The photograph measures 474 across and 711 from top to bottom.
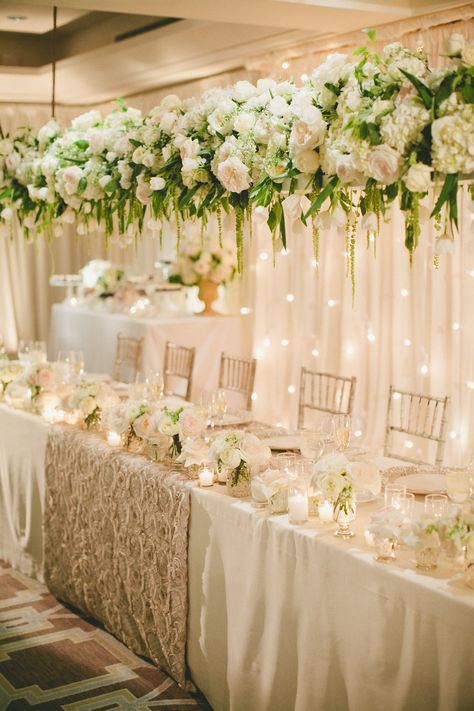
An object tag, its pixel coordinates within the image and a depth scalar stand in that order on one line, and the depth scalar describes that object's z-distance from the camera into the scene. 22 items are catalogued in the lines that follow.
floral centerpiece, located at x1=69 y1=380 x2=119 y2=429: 4.08
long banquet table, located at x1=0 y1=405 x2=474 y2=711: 2.48
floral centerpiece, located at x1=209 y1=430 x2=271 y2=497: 3.14
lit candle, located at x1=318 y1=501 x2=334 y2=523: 2.90
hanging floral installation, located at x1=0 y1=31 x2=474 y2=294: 2.39
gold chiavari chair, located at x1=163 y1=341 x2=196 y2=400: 5.50
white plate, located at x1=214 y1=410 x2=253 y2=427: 4.11
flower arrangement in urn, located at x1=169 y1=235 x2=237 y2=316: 7.13
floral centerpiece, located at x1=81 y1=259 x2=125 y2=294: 7.66
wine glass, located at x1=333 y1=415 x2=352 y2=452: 3.36
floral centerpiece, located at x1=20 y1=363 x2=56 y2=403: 4.46
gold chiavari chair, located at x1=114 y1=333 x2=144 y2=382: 6.12
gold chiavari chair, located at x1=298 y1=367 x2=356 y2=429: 4.29
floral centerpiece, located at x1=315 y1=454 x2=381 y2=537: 2.79
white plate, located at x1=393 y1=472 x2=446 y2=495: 3.12
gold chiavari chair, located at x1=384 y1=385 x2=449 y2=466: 3.84
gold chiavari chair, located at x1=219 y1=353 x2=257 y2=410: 5.04
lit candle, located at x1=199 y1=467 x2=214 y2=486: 3.30
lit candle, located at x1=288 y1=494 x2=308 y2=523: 2.90
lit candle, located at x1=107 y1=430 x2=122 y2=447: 3.85
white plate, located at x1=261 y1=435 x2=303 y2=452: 3.73
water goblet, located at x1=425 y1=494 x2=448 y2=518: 2.57
